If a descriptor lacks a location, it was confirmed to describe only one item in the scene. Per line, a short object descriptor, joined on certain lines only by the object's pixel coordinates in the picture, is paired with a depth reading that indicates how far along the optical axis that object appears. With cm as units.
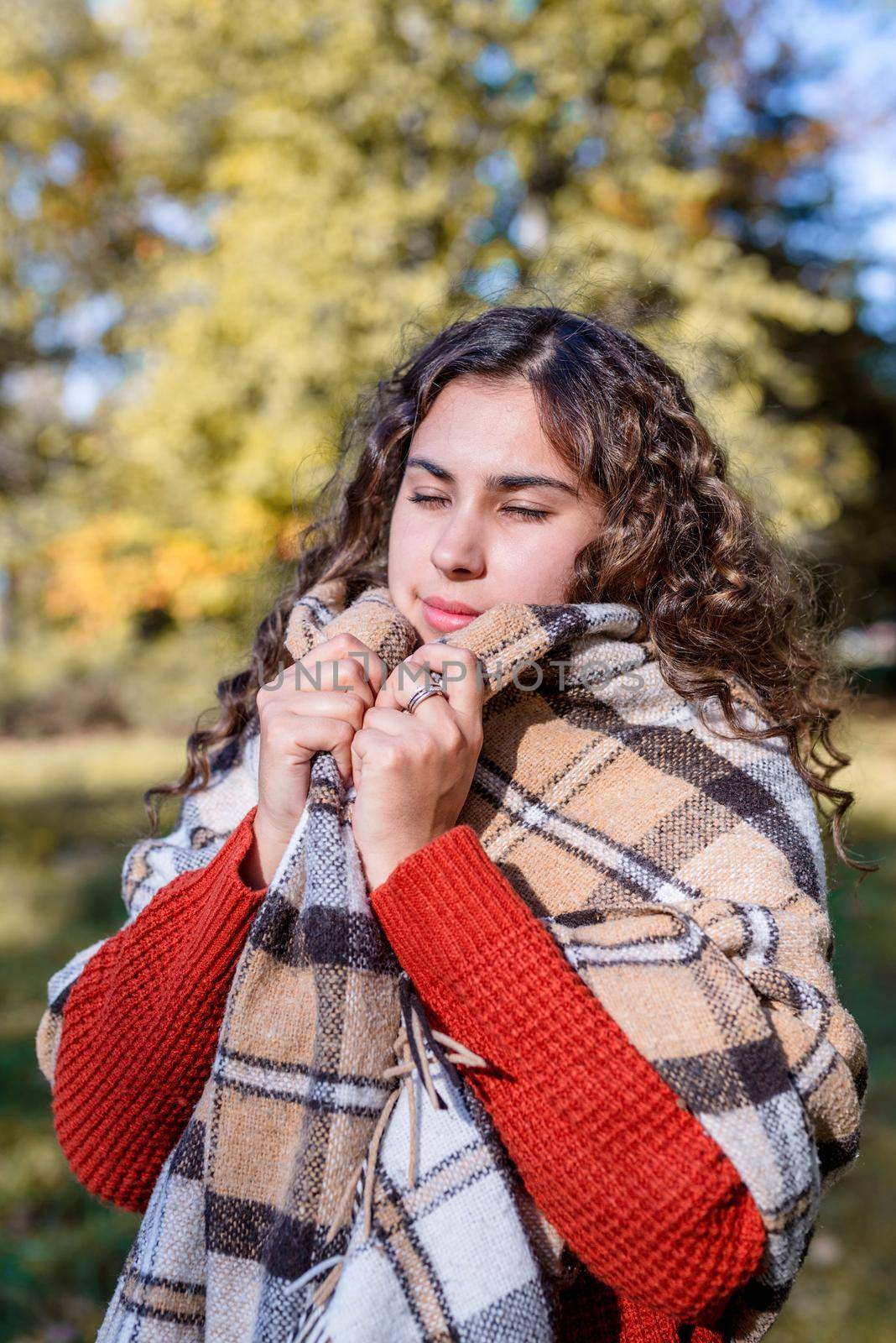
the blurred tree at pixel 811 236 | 1330
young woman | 114
